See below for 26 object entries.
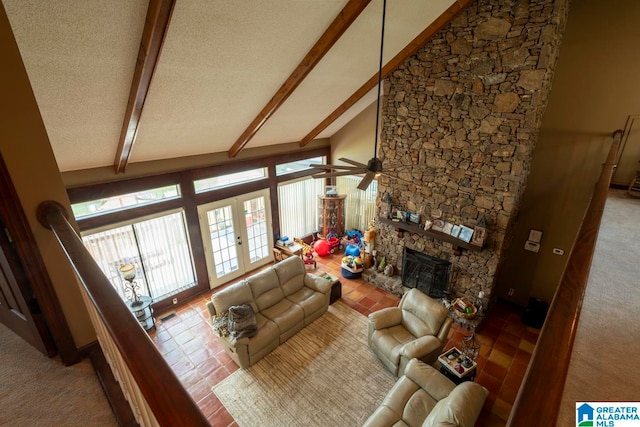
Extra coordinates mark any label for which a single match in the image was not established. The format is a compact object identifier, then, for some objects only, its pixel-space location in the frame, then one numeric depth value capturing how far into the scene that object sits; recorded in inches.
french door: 228.1
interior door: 61.3
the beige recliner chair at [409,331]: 152.1
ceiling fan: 117.6
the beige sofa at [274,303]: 166.4
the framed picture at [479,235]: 183.3
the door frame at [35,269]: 57.4
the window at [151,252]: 181.0
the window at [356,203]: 291.3
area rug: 141.3
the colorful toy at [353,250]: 272.5
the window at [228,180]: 216.4
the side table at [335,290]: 217.6
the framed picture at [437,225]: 204.2
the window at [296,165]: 267.1
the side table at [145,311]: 183.8
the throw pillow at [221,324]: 165.2
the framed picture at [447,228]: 200.1
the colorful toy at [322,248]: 290.4
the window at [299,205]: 281.5
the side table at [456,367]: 144.5
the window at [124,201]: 167.9
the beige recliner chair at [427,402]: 110.2
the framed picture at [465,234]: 190.4
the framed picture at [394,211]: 226.8
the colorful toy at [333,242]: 296.8
